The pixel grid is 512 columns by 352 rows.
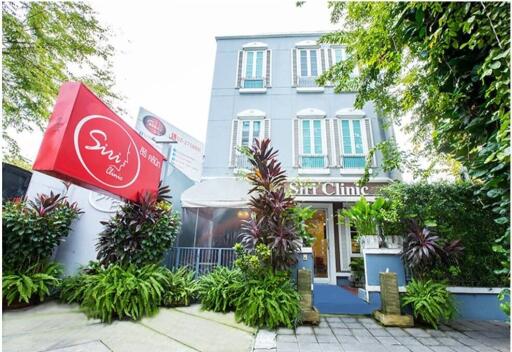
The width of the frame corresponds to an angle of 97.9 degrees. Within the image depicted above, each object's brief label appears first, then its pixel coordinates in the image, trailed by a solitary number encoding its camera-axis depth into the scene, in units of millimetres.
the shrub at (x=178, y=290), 5129
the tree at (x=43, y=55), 6055
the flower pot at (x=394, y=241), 5672
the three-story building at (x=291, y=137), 8023
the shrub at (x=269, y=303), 4238
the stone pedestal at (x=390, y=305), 4531
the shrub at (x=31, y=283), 4781
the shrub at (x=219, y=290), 4906
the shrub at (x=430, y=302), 4484
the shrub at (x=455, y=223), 5328
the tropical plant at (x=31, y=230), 5180
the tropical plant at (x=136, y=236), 5168
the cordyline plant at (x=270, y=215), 4875
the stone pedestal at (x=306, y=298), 4527
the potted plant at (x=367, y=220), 5742
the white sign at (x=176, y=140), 10267
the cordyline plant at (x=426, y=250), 4945
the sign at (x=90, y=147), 3484
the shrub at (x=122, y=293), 4367
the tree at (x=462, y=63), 2348
